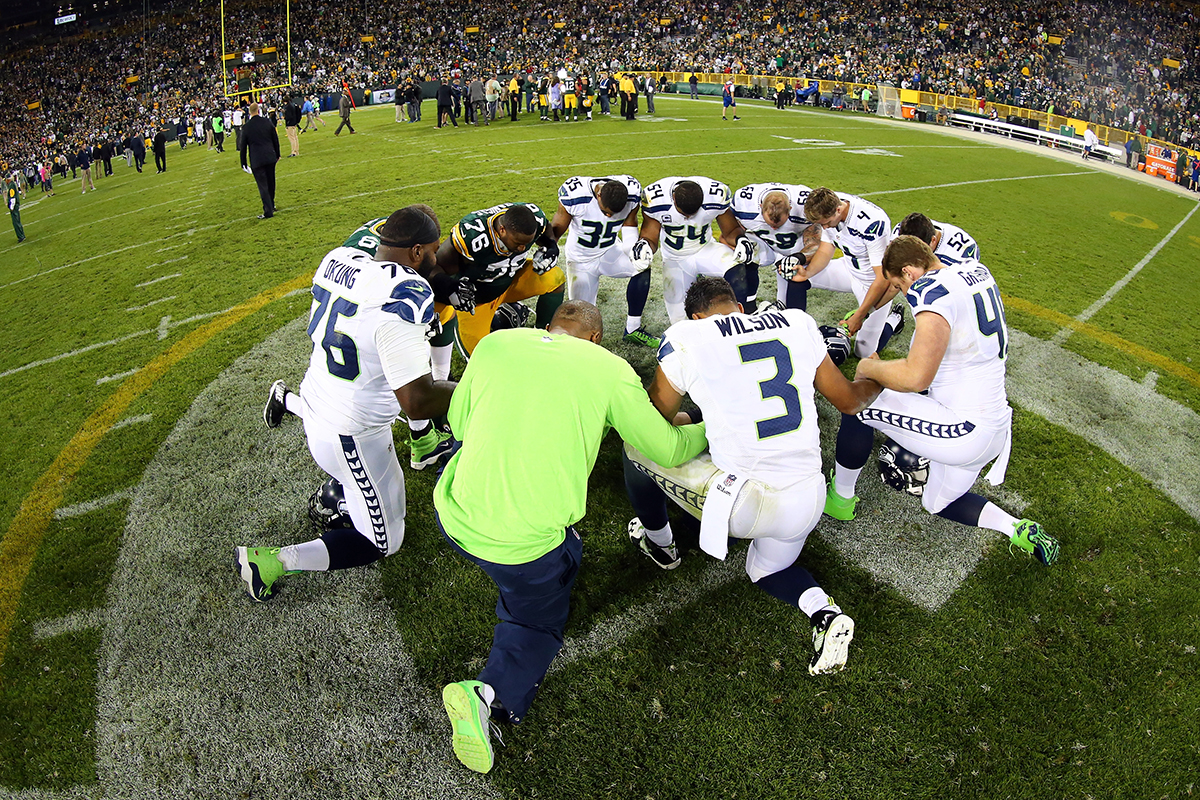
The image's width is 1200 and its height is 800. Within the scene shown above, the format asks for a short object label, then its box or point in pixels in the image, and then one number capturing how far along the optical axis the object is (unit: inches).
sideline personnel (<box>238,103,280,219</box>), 412.8
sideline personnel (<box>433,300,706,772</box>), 100.3
